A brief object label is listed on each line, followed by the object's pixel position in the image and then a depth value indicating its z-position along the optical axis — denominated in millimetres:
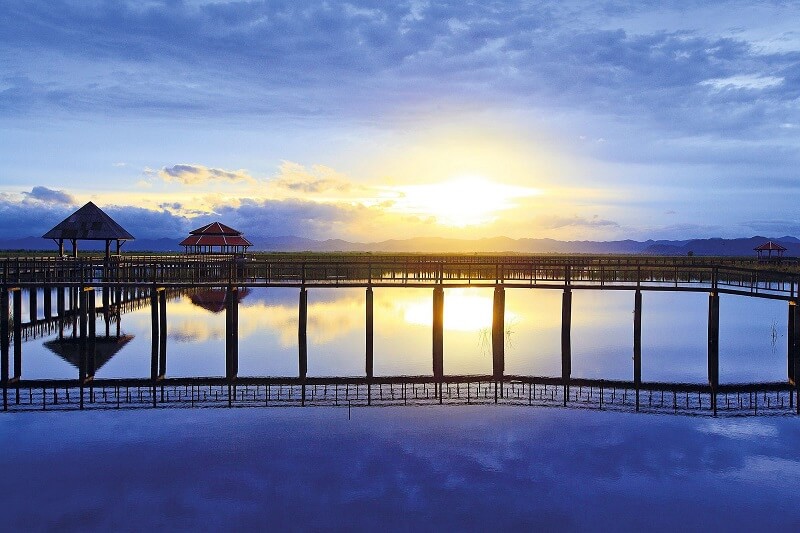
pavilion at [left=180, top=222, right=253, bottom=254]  62422
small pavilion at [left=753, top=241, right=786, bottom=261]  77800
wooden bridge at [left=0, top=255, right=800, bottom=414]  25172
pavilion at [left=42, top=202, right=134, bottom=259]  48938
